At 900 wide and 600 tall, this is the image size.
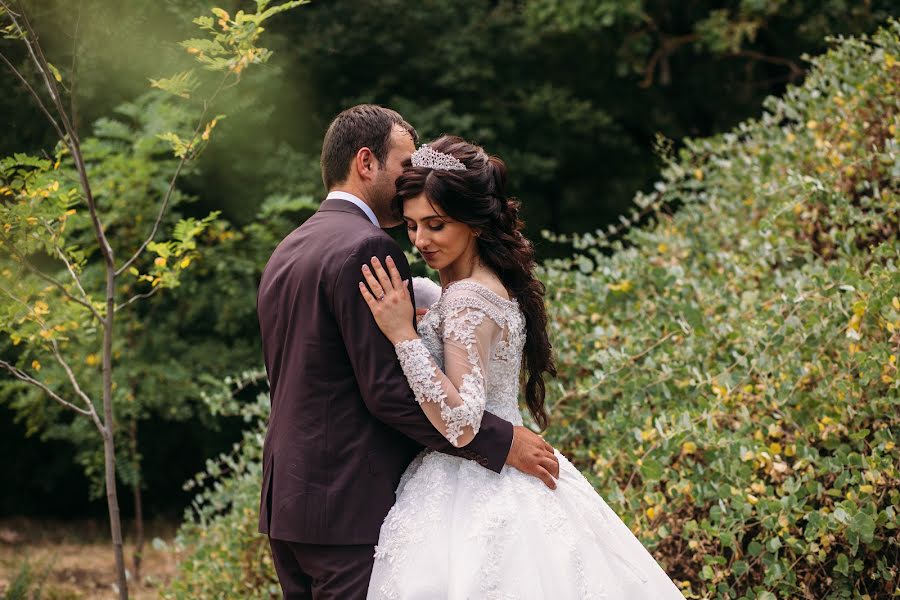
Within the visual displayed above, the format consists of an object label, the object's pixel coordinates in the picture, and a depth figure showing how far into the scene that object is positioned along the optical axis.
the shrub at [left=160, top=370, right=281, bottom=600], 4.47
